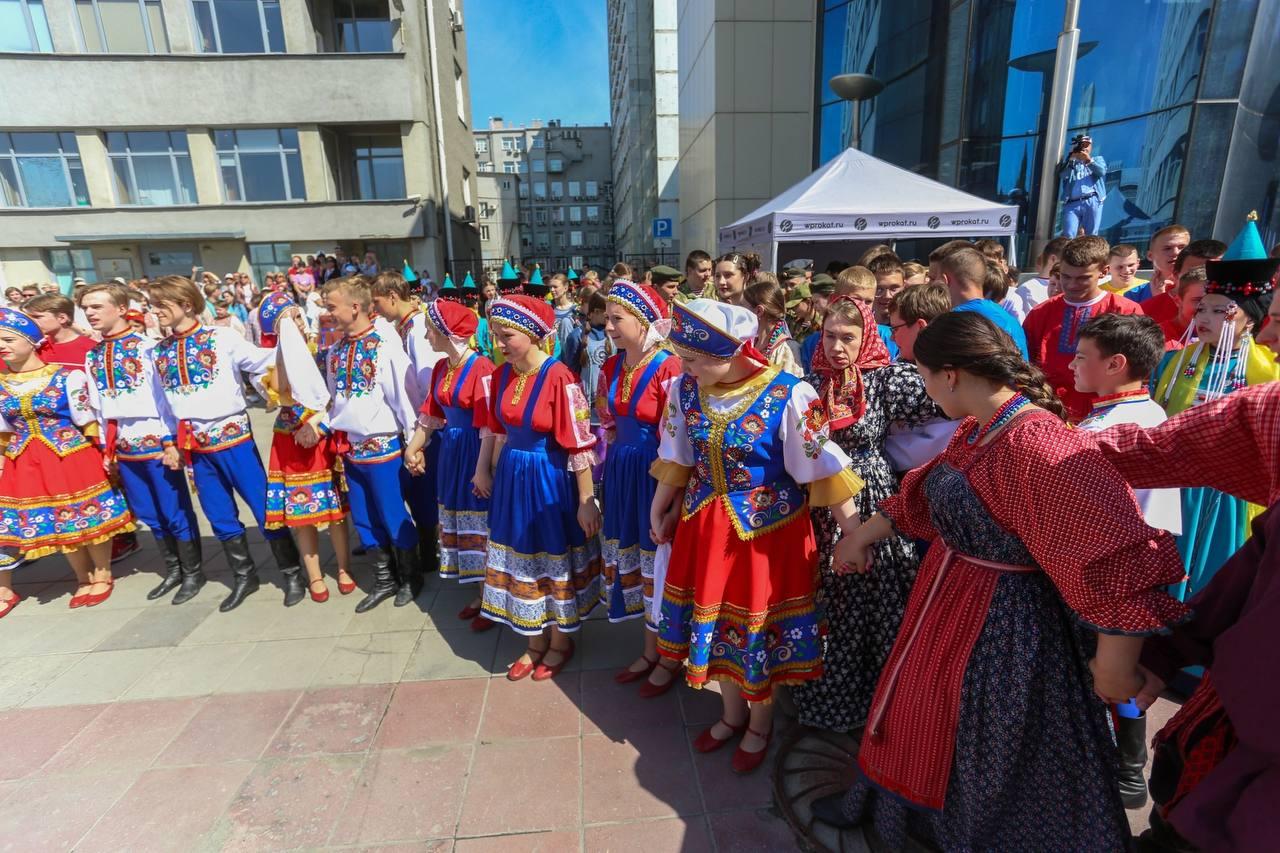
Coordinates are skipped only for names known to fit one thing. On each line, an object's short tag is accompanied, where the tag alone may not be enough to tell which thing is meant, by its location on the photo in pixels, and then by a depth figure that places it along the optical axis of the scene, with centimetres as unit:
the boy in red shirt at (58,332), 408
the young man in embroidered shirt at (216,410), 378
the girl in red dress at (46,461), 381
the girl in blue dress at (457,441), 356
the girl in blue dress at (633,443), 294
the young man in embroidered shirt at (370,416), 373
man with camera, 778
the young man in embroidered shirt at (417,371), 400
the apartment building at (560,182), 7388
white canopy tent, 768
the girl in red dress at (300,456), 375
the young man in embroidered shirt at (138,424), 383
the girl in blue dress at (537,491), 301
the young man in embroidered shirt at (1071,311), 372
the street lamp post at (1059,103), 854
